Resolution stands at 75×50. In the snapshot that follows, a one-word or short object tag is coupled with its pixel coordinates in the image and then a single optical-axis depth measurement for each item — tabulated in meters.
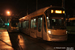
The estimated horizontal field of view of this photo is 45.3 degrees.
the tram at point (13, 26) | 18.39
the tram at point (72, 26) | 20.87
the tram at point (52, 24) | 8.17
